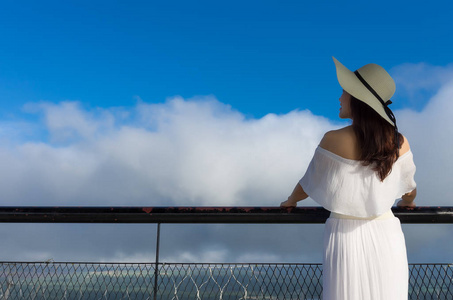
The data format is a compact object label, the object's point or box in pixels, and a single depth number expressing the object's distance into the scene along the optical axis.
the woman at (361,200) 1.86
